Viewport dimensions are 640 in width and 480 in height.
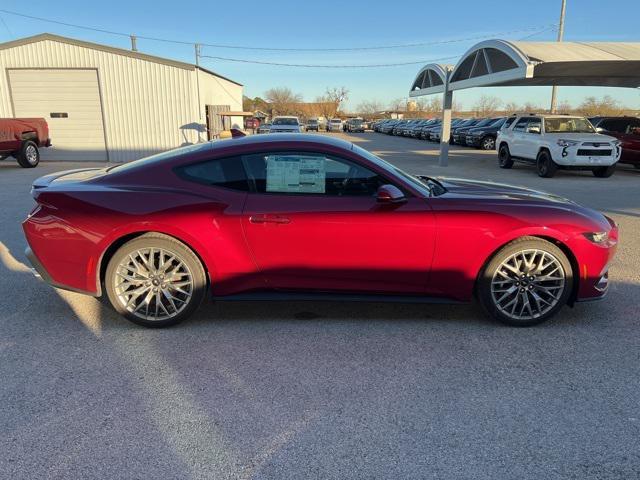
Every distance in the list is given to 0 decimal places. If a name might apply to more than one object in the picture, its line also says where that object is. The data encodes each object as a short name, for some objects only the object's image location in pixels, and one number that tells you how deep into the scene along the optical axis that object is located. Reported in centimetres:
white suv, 1346
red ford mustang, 368
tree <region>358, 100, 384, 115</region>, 11406
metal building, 1783
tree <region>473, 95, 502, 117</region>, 8240
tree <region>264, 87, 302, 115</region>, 8803
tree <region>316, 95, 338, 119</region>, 9182
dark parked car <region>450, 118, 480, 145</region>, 3022
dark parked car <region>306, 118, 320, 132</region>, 4917
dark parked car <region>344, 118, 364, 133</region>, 5584
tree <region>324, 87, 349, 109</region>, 10088
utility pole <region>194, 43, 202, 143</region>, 1871
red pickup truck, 1471
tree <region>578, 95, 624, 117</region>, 4812
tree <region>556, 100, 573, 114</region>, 5247
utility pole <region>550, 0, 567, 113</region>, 3291
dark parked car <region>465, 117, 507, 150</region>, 2617
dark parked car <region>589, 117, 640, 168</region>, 1577
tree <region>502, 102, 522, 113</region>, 8062
